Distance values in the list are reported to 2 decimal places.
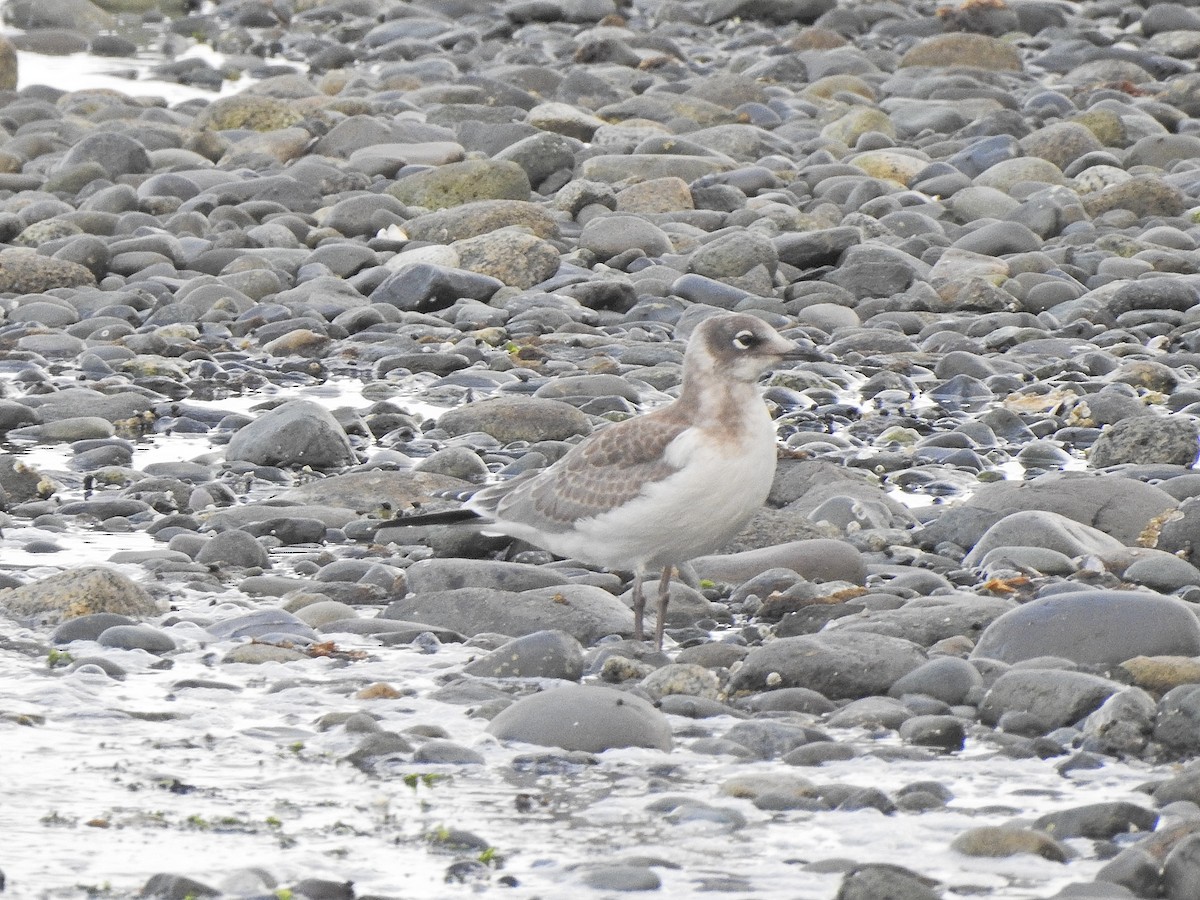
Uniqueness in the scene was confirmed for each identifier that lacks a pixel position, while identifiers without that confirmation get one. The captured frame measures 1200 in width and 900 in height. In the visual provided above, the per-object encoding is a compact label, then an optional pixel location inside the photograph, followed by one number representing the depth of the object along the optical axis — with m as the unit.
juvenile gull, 13.59
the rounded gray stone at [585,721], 11.91
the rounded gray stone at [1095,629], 13.06
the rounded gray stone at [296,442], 19.55
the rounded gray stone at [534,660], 13.40
